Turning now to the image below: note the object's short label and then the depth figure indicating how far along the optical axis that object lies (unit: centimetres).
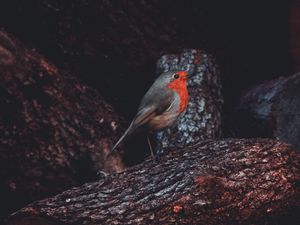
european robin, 1027
